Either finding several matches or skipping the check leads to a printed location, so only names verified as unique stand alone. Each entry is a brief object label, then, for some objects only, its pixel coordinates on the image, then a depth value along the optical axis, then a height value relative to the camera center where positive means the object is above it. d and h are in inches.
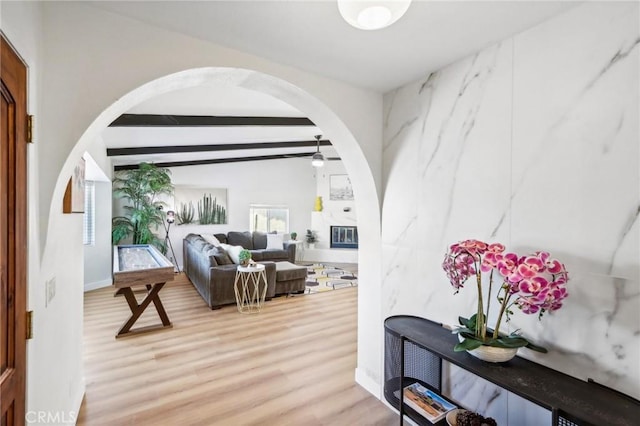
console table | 42.1 -27.7
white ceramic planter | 53.4 -25.1
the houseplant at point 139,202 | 227.6 +8.5
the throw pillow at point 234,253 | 183.2 -25.3
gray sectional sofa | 167.6 -35.9
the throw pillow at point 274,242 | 307.1 -29.9
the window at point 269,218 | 315.1 -5.9
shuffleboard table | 129.1 -29.6
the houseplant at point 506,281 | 47.8 -11.6
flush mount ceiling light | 41.1 +28.4
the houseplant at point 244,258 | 172.1 -25.9
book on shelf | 63.8 -42.2
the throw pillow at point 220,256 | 175.5 -25.7
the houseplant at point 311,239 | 331.0 -29.0
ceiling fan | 227.6 +43.5
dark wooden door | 37.4 -3.0
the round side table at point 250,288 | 167.0 -44.0
